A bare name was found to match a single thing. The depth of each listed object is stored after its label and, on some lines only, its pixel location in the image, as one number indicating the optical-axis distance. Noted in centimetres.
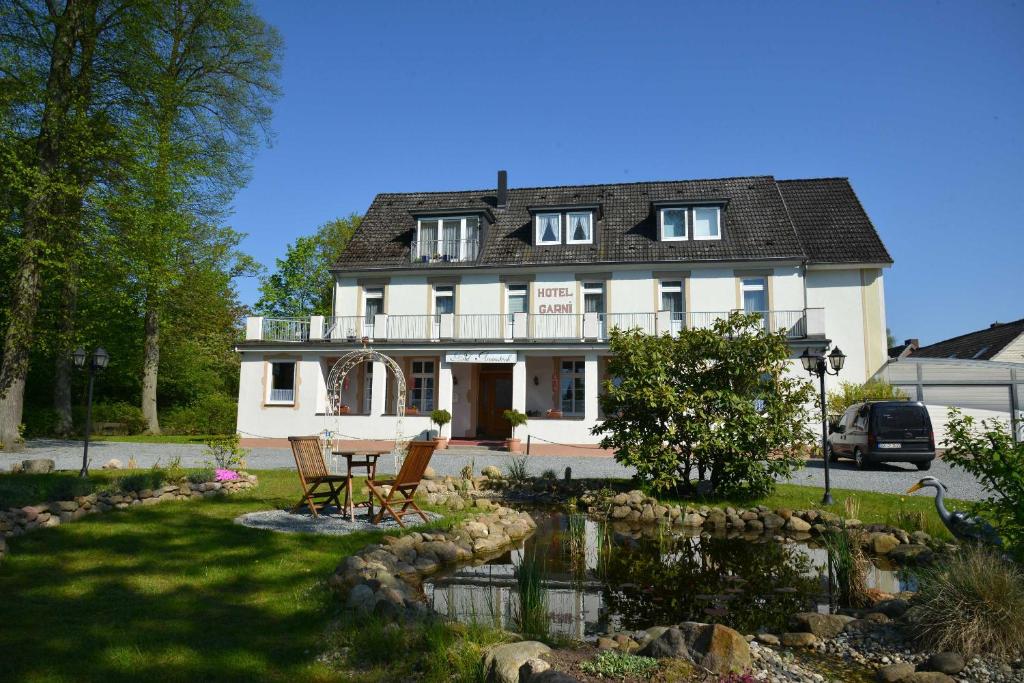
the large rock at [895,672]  398
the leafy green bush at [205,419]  2461
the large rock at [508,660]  355
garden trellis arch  1479
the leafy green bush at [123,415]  2303
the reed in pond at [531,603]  463
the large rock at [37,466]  1070
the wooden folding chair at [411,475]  796
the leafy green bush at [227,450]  1063
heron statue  603
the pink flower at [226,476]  998
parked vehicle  1479
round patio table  796
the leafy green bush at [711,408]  1041
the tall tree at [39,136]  1571
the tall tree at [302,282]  3872
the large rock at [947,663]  396
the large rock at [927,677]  379
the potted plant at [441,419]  2067
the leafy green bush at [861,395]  1967
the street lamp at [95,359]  1226
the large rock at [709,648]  394
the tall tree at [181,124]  1773
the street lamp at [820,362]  1124
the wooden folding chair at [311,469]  809
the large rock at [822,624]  491
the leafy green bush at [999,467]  512
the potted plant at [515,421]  1977
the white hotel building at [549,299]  2175
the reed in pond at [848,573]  589
